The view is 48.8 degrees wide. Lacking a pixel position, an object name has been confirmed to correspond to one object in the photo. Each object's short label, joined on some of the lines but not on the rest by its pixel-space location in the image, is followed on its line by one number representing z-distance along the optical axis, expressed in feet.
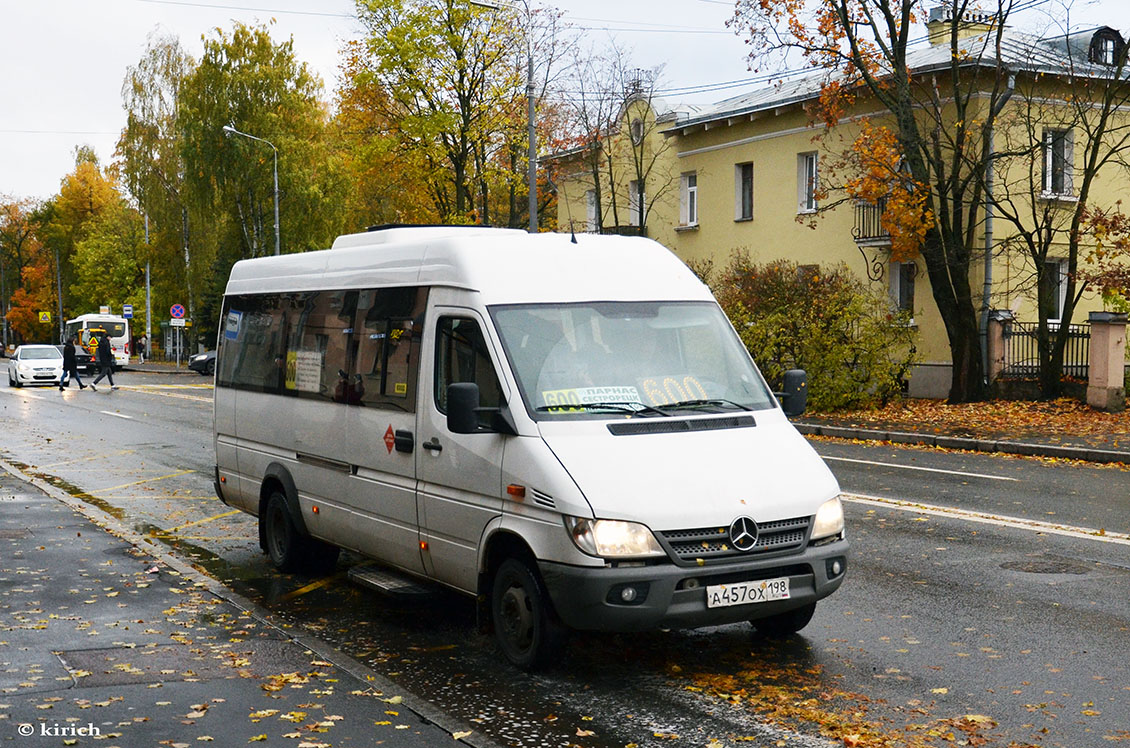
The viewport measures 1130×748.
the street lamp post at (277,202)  156.04
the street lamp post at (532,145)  103.81
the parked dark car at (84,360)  184.24
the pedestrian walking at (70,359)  124.88
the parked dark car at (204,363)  180.34
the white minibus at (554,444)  19.89
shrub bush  81.00
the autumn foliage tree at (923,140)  82.69
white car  137.90
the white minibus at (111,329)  212.02
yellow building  92.48
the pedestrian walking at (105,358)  128.47
